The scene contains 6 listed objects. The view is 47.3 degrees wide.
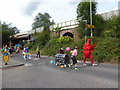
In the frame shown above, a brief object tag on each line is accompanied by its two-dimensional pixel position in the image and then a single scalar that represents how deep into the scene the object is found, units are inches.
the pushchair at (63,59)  387.2
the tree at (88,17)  790.5
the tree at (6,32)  2128.4
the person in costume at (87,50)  388.8
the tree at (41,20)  3280.0
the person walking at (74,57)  368.1
